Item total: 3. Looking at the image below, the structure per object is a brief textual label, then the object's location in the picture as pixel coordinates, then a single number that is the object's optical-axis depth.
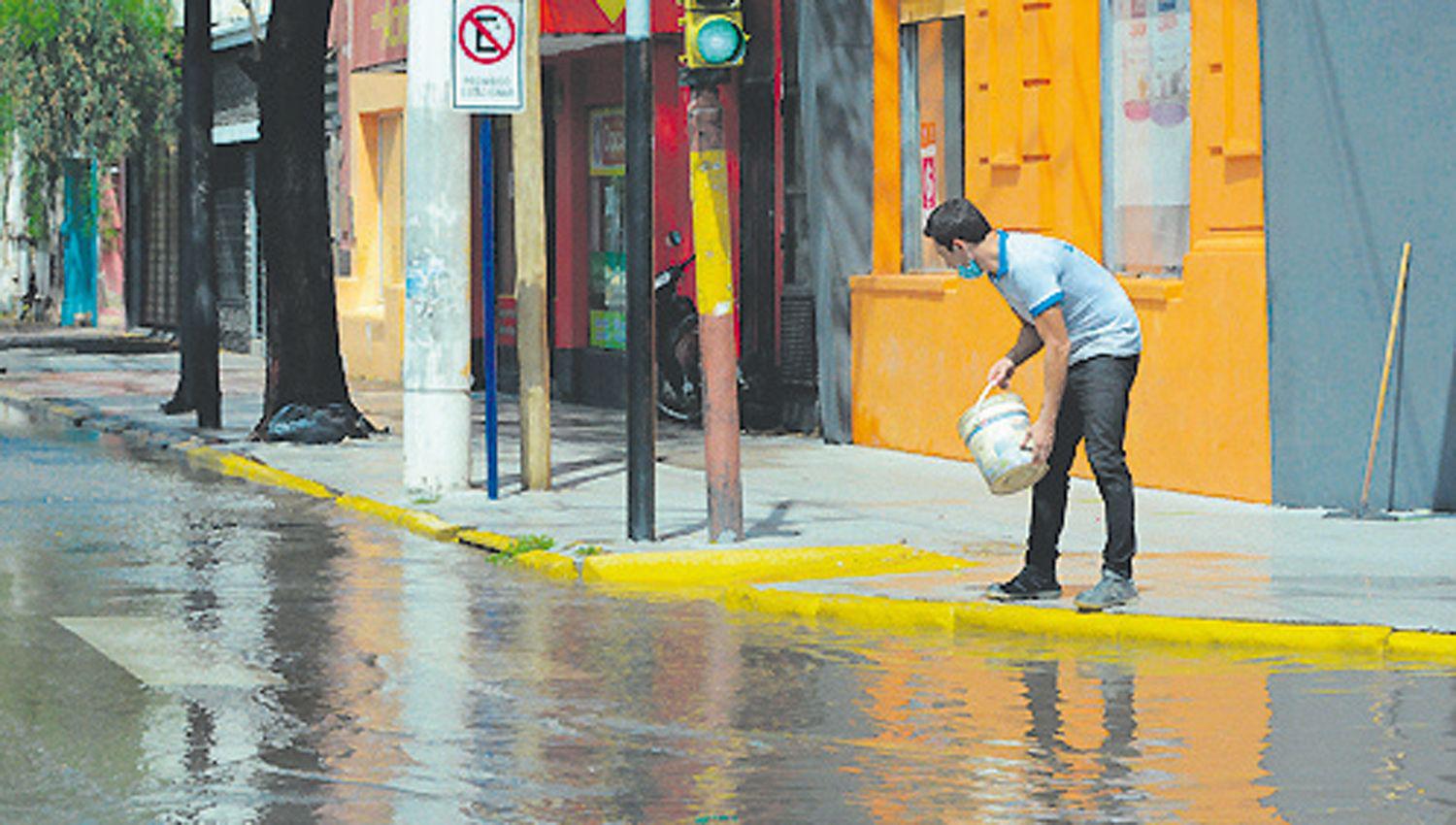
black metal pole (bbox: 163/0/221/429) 25.47
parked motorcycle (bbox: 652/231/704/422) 24.50
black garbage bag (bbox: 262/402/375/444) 22.48
